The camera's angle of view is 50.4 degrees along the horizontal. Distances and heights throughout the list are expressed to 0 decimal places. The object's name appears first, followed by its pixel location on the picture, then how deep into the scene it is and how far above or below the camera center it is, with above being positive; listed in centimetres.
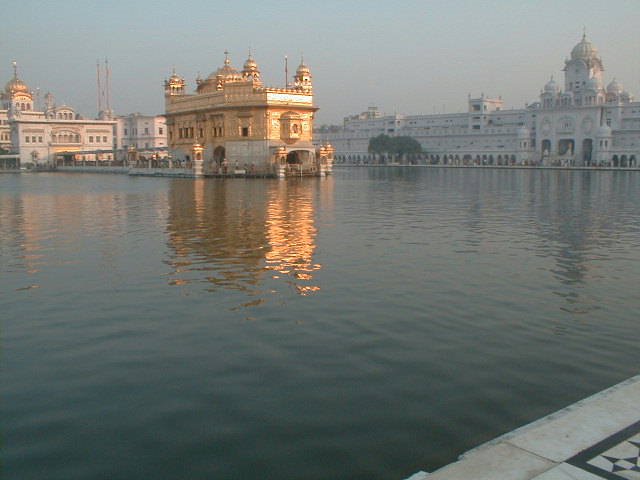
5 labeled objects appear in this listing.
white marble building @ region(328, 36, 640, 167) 9900 +417
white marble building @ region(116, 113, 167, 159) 10619 +360
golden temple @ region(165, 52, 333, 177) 5559 +213
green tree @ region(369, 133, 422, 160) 12156 +152
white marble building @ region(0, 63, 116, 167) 8923 +306
